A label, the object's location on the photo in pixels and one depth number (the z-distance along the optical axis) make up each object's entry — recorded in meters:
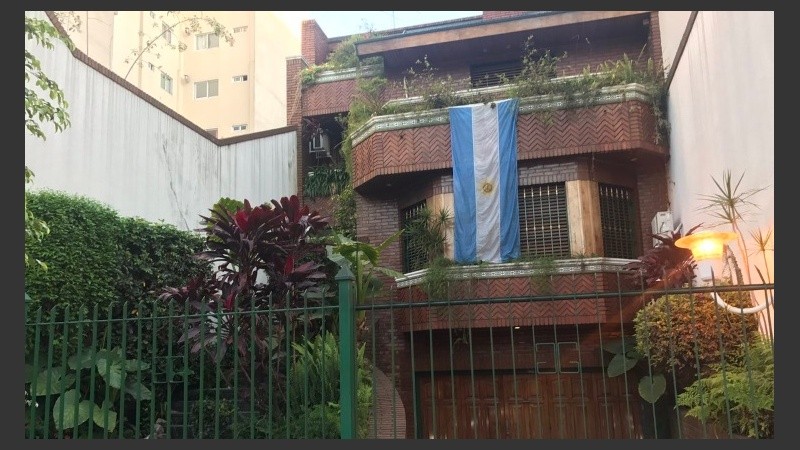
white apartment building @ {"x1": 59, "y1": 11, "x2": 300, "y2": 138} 29.38
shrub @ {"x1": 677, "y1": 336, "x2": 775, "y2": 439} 5.91
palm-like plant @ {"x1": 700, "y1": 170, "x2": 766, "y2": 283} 6.66
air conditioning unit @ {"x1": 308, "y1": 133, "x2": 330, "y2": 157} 16.38
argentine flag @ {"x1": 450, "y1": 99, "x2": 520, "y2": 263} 12.48
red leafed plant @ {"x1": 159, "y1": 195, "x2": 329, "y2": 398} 8.59
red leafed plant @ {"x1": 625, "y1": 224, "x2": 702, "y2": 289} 9.56
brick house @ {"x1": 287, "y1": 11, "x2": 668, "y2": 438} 12.16
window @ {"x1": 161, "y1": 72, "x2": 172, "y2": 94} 29.84
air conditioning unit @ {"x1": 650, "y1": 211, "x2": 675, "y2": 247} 12.21
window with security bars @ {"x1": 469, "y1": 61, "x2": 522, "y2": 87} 14.96
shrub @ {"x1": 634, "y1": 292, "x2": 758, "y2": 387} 7.51
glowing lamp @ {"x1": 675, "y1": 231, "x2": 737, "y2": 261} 5.61
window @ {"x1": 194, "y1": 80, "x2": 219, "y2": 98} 30.83
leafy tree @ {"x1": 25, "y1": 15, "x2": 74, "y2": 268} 6.71
